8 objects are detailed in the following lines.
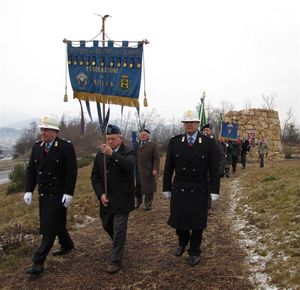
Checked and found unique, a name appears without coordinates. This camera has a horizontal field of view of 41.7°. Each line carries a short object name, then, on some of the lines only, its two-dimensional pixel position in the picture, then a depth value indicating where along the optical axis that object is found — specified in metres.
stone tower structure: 27.22
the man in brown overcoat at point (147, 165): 9.28
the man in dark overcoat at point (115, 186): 5.21
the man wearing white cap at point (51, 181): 5.18
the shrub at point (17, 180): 18.86
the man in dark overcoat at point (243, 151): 20.25
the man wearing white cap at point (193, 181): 5.40
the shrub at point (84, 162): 29.17
